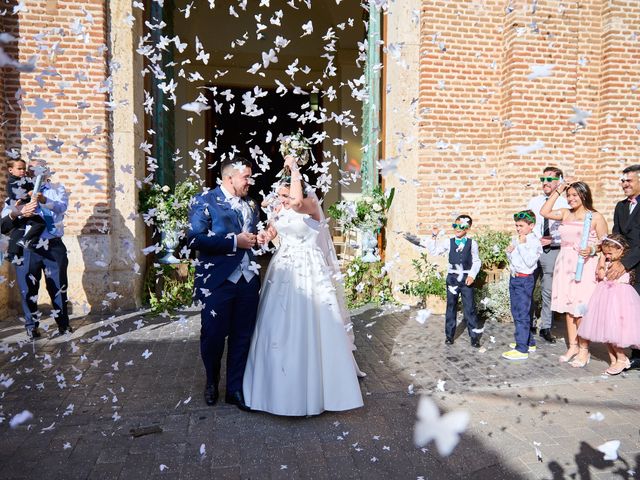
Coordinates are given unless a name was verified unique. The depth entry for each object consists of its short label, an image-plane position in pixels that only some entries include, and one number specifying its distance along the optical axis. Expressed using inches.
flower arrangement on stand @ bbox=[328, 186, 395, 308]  321.7
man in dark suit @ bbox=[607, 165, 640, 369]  203.3
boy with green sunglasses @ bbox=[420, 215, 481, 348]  230.2
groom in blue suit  158.6
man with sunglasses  248.2
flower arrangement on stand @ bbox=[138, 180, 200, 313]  302.5
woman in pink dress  210.2
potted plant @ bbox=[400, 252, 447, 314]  290.0
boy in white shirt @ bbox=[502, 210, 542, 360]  217.3
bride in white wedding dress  153.6
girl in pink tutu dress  190.7
